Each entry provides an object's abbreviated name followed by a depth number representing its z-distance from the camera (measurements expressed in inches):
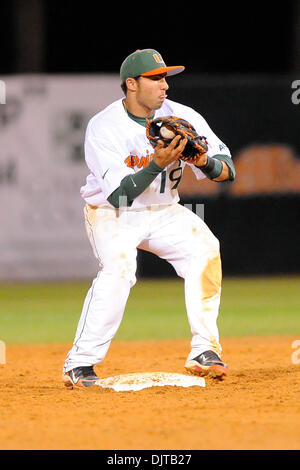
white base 473.1
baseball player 468.4
